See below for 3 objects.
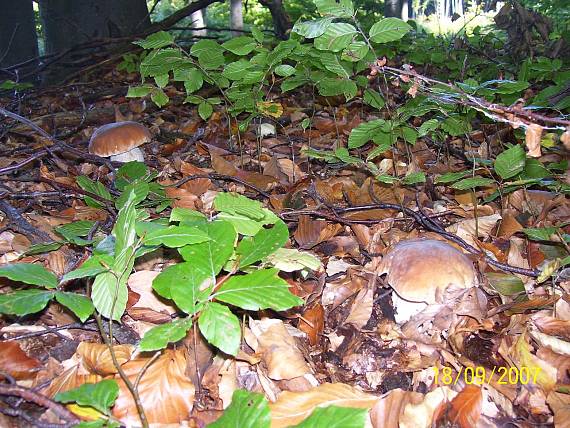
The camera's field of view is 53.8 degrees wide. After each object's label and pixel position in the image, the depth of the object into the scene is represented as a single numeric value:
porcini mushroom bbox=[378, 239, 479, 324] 0.60
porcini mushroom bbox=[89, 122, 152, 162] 1.02
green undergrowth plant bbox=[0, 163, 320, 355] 0.45
